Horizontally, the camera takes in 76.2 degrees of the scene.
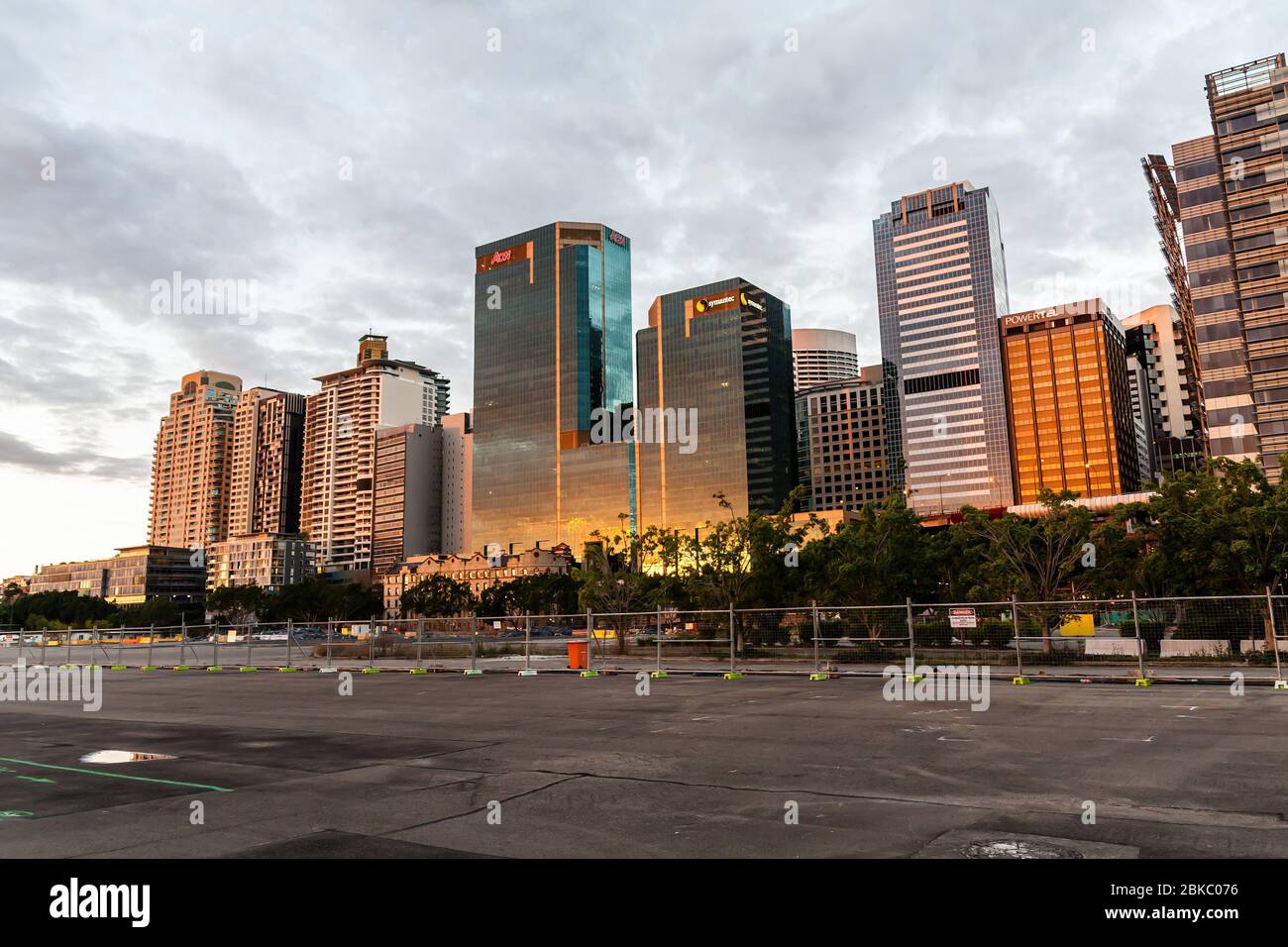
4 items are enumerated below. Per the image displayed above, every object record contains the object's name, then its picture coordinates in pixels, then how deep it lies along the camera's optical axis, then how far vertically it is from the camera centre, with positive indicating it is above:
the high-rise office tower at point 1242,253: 89.31 +35.97
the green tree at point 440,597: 154.50 -1.01
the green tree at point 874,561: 41.69 +1.01
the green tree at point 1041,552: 37.59 +1.15
